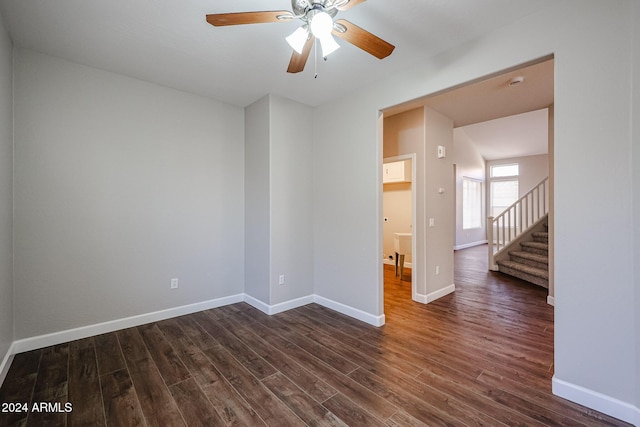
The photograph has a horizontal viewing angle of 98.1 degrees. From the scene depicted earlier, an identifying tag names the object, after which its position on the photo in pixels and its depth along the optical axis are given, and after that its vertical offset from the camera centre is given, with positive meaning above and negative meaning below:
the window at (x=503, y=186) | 9.44 +0.88
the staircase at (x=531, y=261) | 4.71 -0.95
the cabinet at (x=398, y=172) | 6.11 +0.89
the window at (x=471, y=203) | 9.03 +0.29
